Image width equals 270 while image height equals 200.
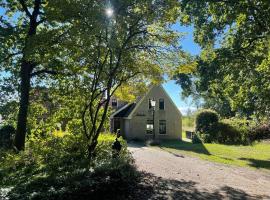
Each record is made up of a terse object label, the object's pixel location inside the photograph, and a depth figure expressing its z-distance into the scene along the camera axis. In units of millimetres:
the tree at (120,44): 6762
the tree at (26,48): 7229
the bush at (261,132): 20203
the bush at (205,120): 21875
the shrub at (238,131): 20036
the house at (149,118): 23315
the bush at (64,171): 5193
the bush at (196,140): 20196
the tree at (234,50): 9452
